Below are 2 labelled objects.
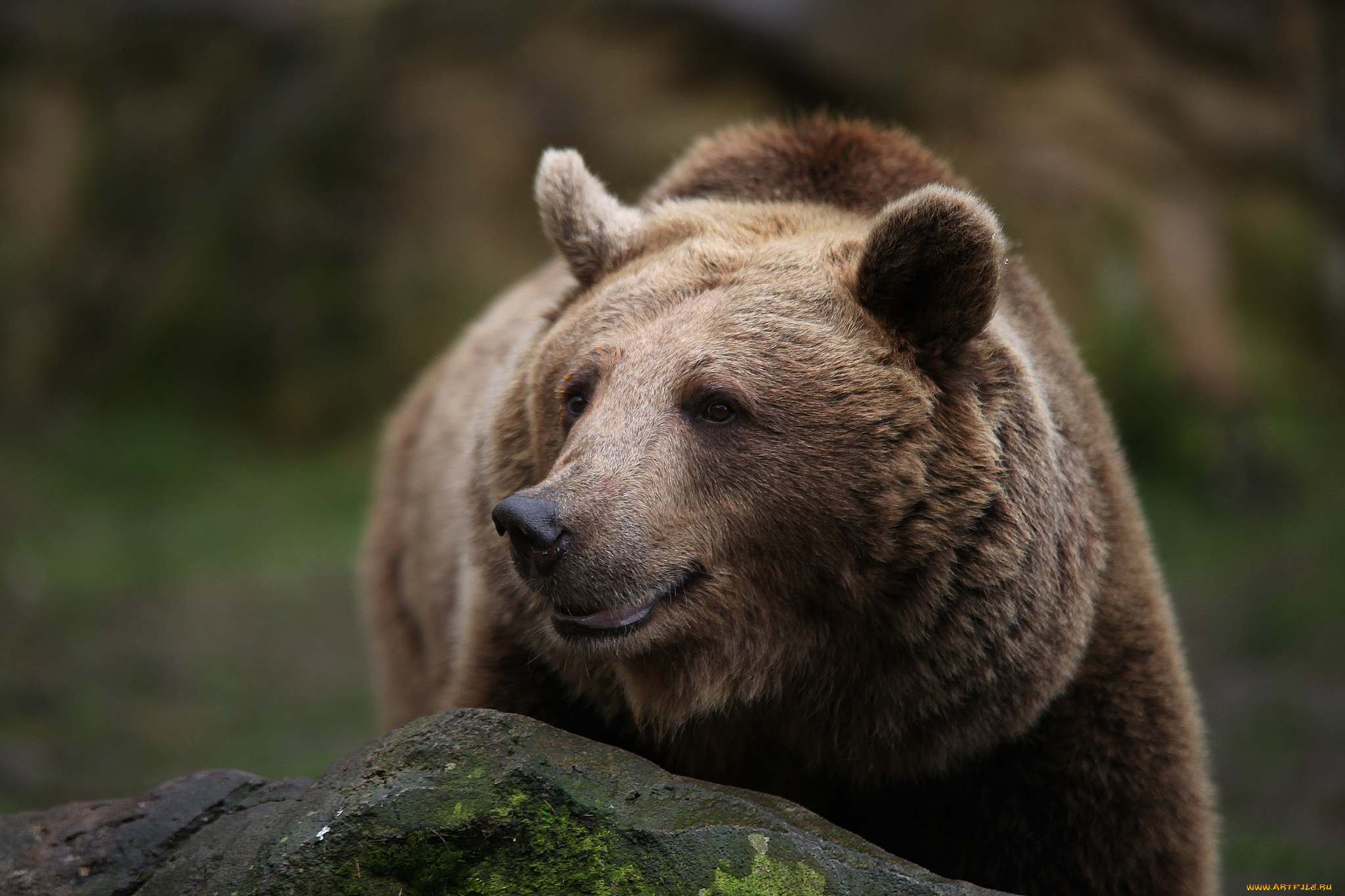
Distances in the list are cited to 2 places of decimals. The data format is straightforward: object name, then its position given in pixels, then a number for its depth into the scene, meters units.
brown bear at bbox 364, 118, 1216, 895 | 7.09
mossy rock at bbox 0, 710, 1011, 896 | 5.77
